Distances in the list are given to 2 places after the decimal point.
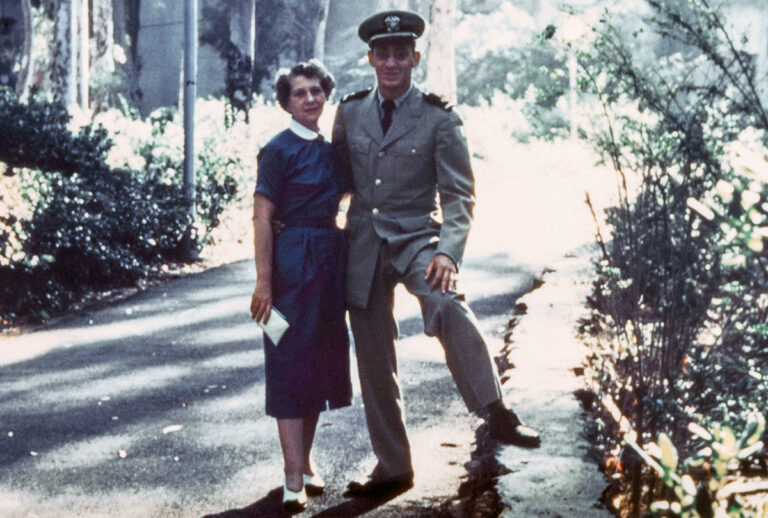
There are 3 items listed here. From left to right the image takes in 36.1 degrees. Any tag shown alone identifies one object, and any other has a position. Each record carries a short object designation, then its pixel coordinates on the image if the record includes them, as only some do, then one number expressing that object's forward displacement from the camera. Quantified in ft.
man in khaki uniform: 15.14
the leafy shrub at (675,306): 17.03
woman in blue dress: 15.67
